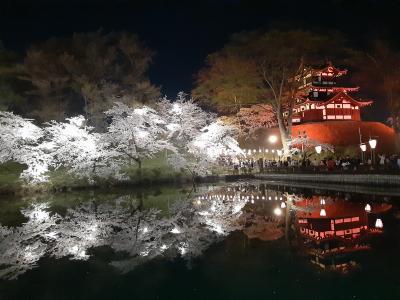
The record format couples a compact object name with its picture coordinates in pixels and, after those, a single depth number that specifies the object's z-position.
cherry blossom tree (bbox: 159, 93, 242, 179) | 33.38
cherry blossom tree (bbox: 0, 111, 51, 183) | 29.33
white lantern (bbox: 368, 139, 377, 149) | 23.90
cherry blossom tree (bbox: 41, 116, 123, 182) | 30.28
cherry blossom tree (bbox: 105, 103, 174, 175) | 30.91
